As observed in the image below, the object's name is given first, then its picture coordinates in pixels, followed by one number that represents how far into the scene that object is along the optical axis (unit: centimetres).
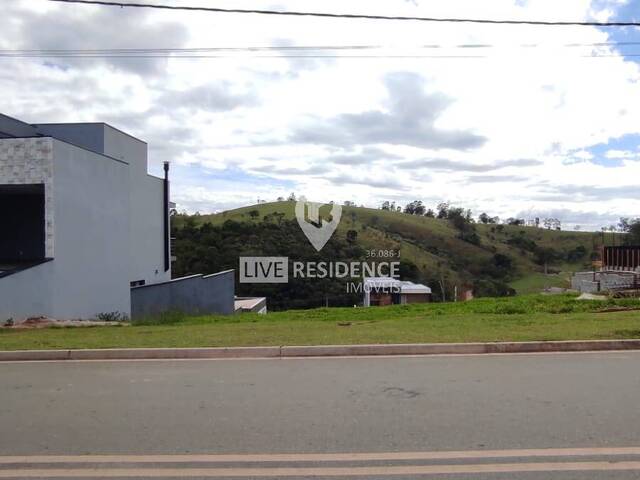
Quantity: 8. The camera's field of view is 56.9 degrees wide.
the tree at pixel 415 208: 9856
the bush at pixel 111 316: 2021
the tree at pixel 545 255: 7738
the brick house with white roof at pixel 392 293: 4156
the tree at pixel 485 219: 9674
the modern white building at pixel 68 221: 1788
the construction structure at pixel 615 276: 2611
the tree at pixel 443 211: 9582
